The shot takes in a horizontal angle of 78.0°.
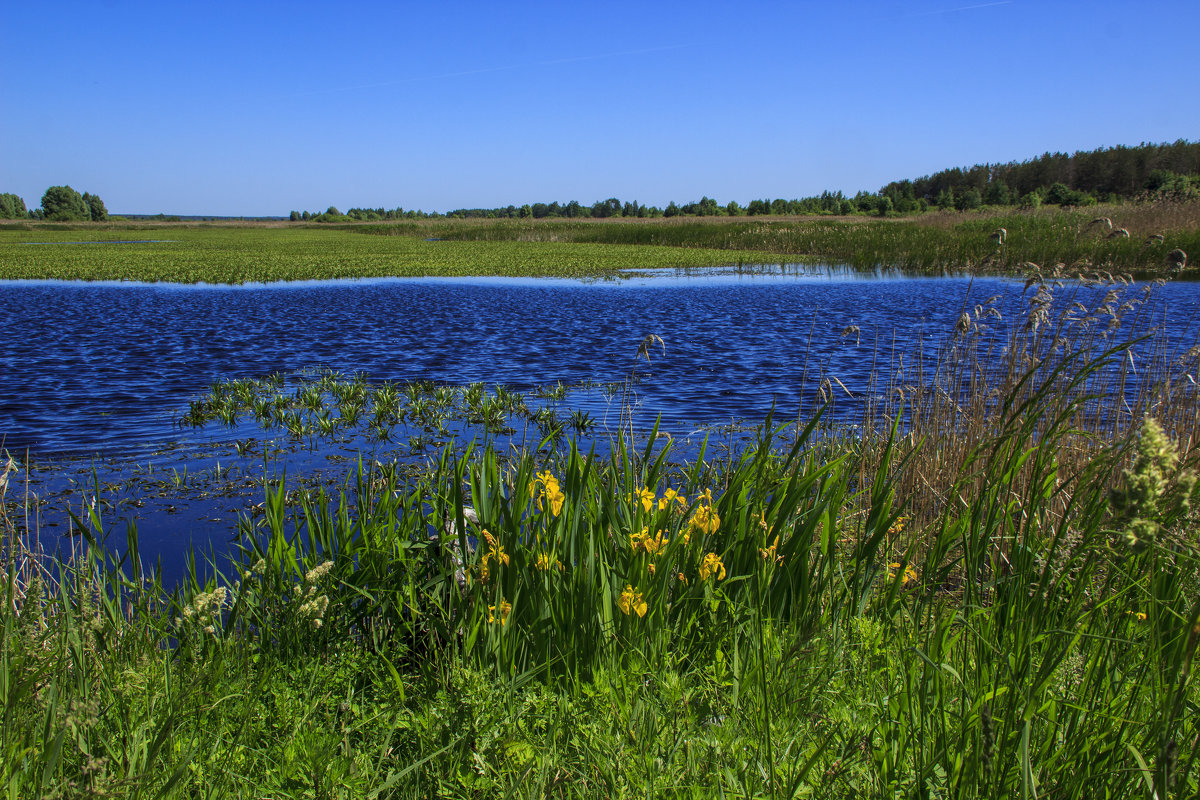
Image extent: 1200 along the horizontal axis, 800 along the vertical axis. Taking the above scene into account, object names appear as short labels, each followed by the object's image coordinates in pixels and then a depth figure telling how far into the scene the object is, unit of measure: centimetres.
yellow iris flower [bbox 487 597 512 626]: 240
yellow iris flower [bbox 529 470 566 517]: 237
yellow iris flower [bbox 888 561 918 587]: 293
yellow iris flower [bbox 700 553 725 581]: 251
